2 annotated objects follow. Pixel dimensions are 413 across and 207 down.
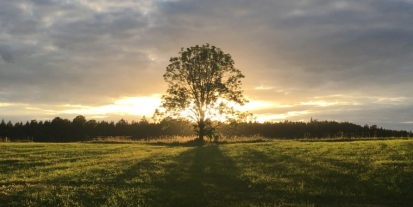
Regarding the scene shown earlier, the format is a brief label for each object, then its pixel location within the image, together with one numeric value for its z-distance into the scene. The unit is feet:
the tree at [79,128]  385.72
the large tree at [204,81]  179.01
